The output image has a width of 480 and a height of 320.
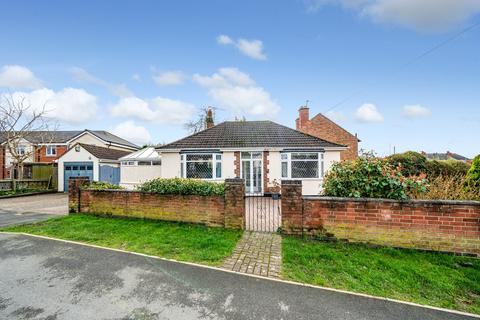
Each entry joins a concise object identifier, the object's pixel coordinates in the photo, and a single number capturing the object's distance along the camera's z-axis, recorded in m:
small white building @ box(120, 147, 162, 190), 15.99
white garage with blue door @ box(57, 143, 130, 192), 17.56
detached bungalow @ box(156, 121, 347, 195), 13.01
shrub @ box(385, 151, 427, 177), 15.65
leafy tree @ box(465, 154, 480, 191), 7.07
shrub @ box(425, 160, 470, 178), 15.36
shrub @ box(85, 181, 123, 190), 7.92
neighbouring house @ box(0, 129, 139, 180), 26.77
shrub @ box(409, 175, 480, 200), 5.93
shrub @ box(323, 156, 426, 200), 5.15
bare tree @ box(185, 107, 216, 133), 30.68
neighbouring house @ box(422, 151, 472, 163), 47.53
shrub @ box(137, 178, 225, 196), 6.47
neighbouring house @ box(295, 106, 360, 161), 19.09
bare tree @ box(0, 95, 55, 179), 16.45
